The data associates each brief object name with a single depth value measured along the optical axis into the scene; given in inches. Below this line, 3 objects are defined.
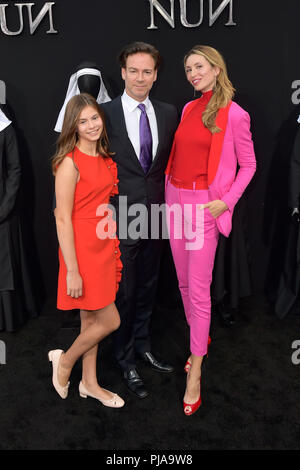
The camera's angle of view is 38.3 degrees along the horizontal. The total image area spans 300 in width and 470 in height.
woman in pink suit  89.7
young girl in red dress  82.8
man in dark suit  92.7
